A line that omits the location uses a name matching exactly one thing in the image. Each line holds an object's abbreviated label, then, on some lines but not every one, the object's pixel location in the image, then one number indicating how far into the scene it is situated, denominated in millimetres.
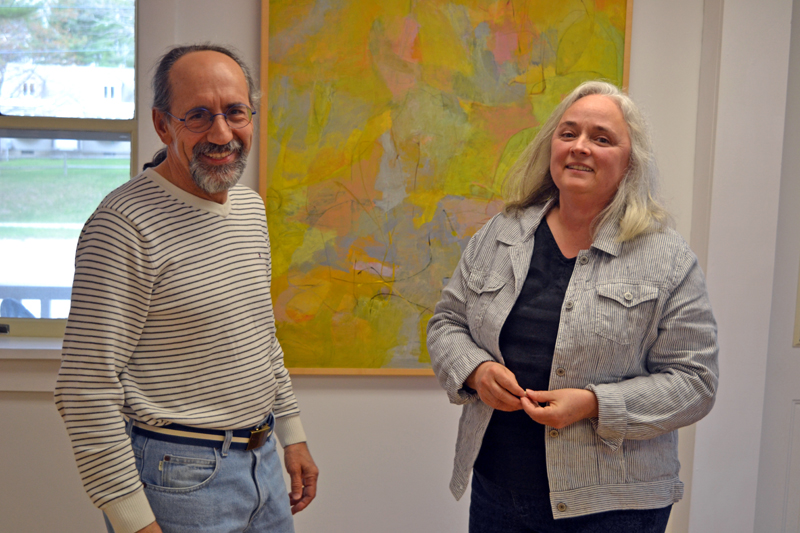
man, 1104
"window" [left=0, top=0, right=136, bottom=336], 2338
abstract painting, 2219
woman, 1257
